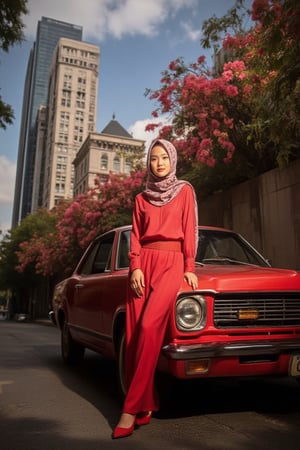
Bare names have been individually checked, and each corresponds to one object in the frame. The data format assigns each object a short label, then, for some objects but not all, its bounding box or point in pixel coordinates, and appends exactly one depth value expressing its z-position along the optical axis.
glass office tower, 153.62
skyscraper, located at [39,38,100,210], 99.75
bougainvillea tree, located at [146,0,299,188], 9.72
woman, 3.28
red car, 3.39
